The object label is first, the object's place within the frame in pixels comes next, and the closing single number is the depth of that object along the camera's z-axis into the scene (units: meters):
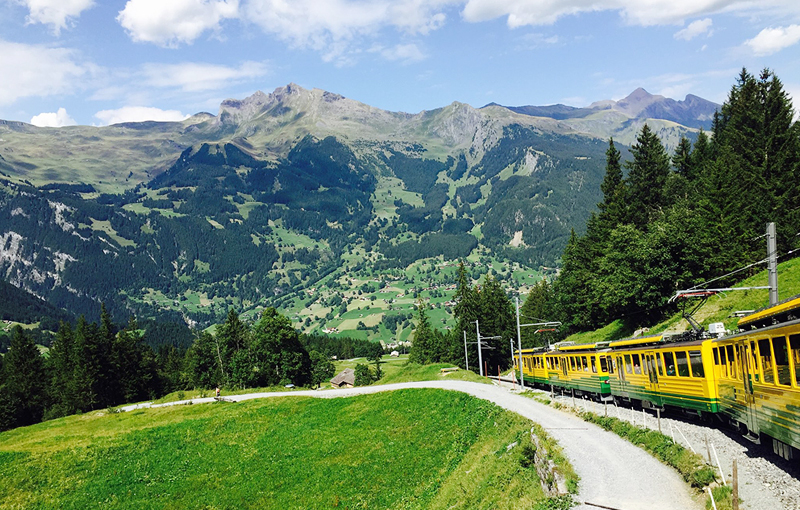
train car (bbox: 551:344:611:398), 37.31
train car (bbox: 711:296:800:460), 15.15
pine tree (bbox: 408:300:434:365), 114.66
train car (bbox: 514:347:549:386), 52.09
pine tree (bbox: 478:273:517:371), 90.38
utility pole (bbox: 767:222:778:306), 24.00
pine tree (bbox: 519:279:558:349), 111.88
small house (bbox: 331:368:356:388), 121.38
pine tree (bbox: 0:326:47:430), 86.38
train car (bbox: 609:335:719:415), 24.27
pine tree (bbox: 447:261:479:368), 88.94
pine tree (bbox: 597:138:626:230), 73.69
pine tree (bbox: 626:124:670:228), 74.31
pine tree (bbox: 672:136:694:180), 80.62
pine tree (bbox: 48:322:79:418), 82.75
